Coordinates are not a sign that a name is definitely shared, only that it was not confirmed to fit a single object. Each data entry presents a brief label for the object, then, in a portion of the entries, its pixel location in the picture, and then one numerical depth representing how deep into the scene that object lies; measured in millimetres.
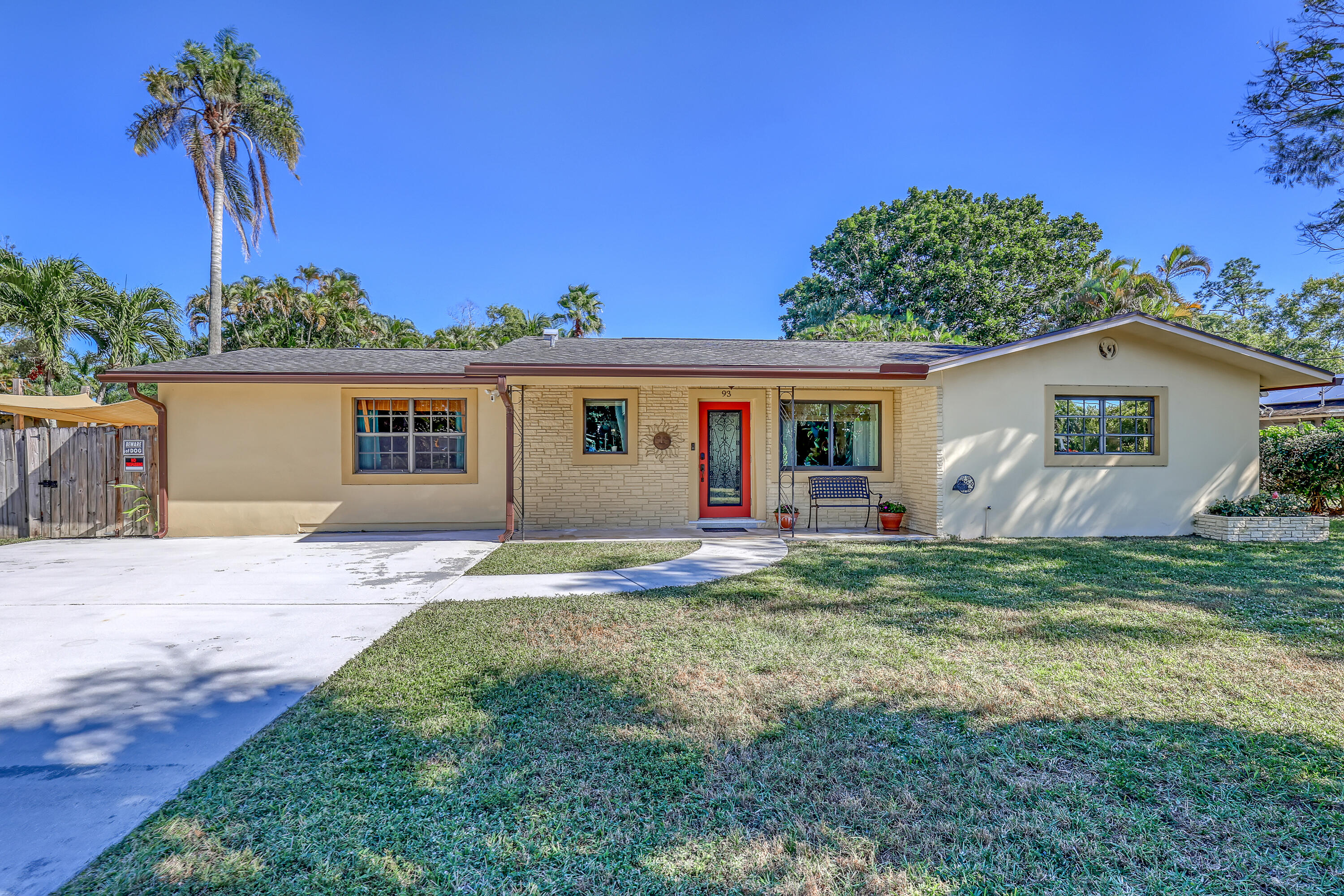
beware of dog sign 9742
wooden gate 9727
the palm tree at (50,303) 12148
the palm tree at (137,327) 13672
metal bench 10359
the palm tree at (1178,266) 20688
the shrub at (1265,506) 8930
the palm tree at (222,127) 15789
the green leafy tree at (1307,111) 8953
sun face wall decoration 10406
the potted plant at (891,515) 9844
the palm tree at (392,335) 29484
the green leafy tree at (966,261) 27172
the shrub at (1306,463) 10711
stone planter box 8773
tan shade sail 9734
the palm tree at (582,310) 30375
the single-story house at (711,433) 9352
